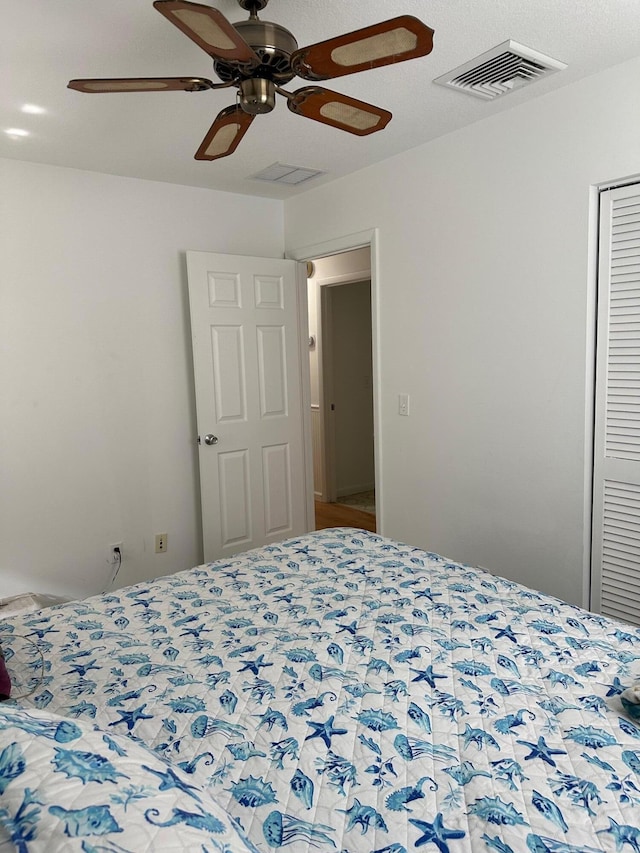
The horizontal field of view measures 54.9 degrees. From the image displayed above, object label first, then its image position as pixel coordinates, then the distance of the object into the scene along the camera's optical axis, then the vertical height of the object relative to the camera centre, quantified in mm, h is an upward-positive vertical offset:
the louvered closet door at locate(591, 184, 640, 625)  2402 -293
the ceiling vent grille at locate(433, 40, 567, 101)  2184 +1013
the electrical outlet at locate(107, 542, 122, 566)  3555 -1162
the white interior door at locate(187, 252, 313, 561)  3756 -325
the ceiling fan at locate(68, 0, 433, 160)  1343 +692
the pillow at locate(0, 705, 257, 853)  745 -581
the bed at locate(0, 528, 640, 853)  883 -789
